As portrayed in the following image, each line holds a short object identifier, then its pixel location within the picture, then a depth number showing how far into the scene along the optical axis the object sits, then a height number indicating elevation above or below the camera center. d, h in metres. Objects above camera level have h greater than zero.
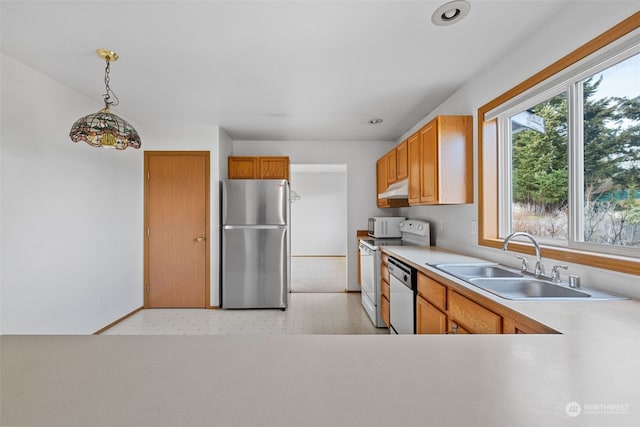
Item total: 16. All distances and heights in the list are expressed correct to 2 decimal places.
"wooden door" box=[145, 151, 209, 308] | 3.90 -0.32
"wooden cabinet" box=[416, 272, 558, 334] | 1.18 -0.52
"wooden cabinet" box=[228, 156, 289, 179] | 4.29 +0.69
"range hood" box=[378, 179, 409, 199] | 3.26 +0.28
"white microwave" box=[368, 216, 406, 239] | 4.09 -0.20
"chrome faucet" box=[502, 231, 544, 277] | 1.69 -0.28
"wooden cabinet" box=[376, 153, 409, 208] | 3.86 +0.51
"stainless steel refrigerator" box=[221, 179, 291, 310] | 3.85 -0.44
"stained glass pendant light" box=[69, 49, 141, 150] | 1.89 +0.55
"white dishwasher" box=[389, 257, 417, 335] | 2.23 -0.70
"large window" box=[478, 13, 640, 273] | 1.35 +0.35
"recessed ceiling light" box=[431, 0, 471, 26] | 1.57 +1.14
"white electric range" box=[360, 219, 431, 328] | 3.23 -0.52
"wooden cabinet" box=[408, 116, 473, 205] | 2.51 +0.47
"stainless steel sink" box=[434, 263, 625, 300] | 1.38 -0.40
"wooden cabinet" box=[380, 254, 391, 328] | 2.95 -0.83
